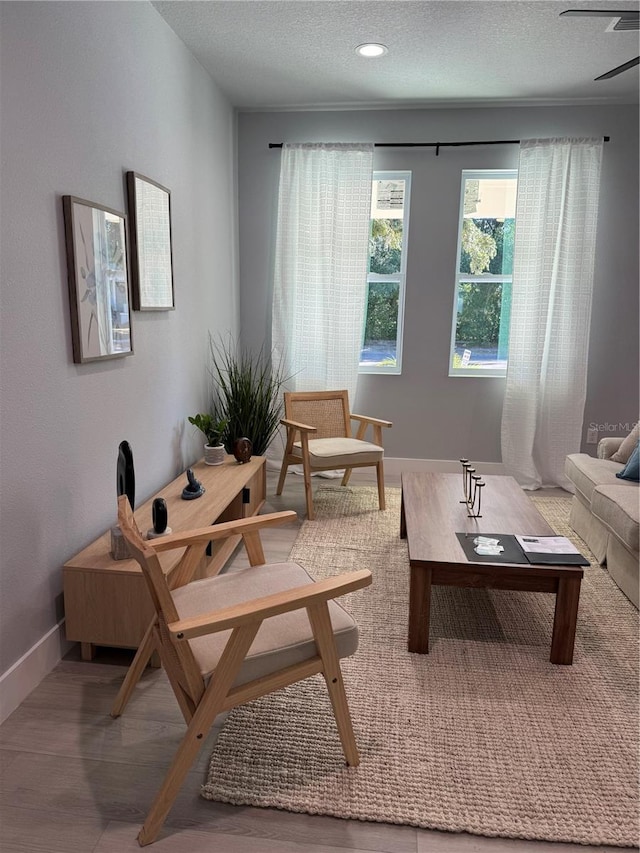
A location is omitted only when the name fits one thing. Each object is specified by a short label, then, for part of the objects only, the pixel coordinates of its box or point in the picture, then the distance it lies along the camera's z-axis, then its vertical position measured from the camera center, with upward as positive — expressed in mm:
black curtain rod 4152 +1145
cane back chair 3643 -895
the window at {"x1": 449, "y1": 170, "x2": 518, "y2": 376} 4320 +250
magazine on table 2168 -912
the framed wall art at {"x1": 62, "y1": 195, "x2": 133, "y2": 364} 2180 +82
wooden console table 2059 -1042
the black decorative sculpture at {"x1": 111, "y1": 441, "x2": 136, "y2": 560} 2084 -645
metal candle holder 2714 -891
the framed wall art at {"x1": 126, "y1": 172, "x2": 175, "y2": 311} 2713 +280
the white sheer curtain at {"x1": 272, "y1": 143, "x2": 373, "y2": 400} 4258 +313
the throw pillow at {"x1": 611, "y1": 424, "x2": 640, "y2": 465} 3377 -785
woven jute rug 1563 -1311
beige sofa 2627 -974
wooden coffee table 2139 -945
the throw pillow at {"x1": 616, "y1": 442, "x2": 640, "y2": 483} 3059 -821
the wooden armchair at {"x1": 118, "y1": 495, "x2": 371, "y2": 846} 1420 -886
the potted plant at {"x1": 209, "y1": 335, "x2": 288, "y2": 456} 3785 -652
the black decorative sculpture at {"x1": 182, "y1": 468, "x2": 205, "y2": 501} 2824 -902
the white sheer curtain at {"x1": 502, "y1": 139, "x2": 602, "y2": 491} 4090 +17
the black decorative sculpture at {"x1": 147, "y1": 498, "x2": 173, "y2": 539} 2195 -804
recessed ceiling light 3221 +1405
